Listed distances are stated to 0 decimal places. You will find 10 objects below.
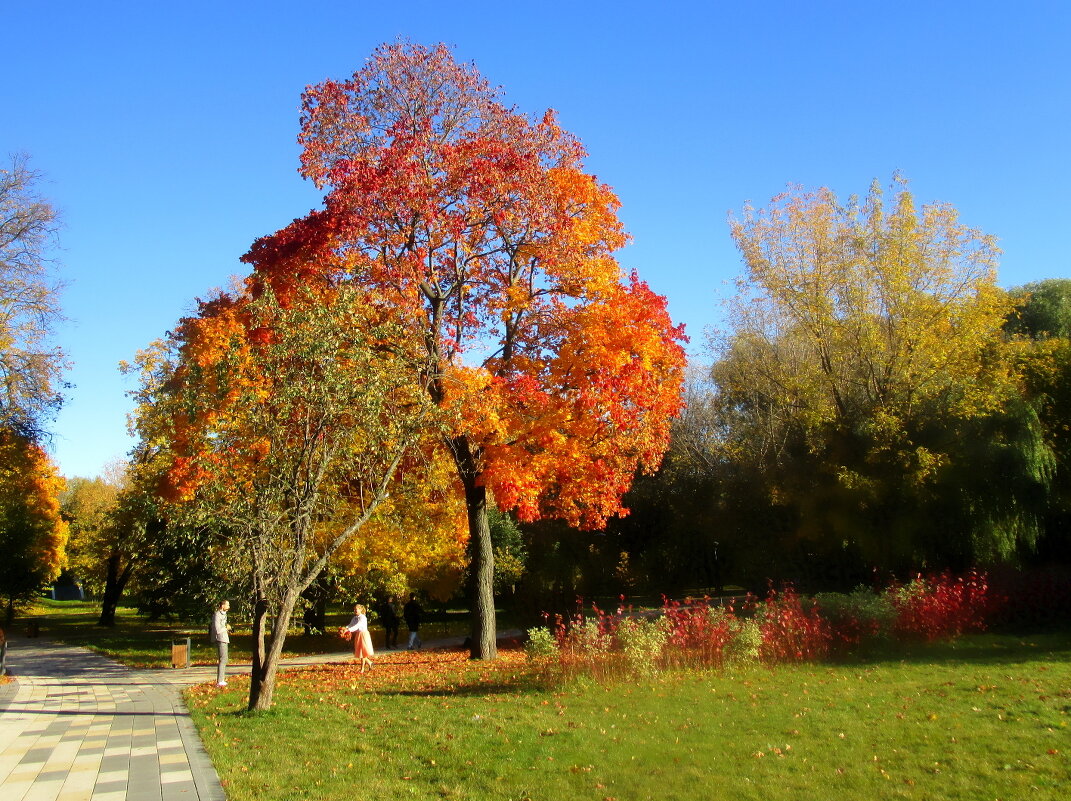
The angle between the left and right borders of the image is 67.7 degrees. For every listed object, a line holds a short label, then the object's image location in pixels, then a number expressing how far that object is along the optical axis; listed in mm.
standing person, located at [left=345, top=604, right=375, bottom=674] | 15453
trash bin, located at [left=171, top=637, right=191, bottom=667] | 16781
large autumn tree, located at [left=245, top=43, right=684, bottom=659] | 14602
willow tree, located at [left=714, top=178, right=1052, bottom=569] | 18734
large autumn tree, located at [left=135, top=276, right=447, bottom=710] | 9953
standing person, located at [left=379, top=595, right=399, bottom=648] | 21500
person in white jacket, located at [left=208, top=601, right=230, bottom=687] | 13156
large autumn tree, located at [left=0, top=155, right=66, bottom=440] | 17859
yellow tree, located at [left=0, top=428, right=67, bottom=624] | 27630
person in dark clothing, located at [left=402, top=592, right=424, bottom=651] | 19953
